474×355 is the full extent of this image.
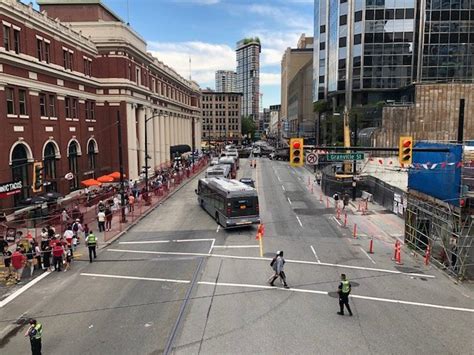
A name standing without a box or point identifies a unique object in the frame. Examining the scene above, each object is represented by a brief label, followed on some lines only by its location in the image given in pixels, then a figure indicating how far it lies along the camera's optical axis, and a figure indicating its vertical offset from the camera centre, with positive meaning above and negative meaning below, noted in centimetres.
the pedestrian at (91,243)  2123 -538
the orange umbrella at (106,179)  3825 -399
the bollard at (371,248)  2312 -625
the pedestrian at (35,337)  1116 -523
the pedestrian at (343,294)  1406 -524
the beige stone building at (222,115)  17625 +771
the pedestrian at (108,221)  2806 -573
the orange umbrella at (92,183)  3561 -404
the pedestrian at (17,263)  1836 -548
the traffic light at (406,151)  1639 -68
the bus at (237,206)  2717 -461
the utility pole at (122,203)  3044 -505
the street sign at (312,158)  2923 -172
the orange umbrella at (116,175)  4189 -404
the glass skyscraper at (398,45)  7044 +1478
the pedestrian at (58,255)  1973 -555
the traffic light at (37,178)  3020 -309
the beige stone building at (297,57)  16712 +2998
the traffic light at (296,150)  1630 -62
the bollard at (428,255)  2103 -598
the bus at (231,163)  5587 -383
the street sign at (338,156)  2507 -135
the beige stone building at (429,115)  5719 +246
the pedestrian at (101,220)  2753 -555
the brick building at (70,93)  3046 +379
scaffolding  1819 -471
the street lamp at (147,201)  3816 -595
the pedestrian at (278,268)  1691 -529
